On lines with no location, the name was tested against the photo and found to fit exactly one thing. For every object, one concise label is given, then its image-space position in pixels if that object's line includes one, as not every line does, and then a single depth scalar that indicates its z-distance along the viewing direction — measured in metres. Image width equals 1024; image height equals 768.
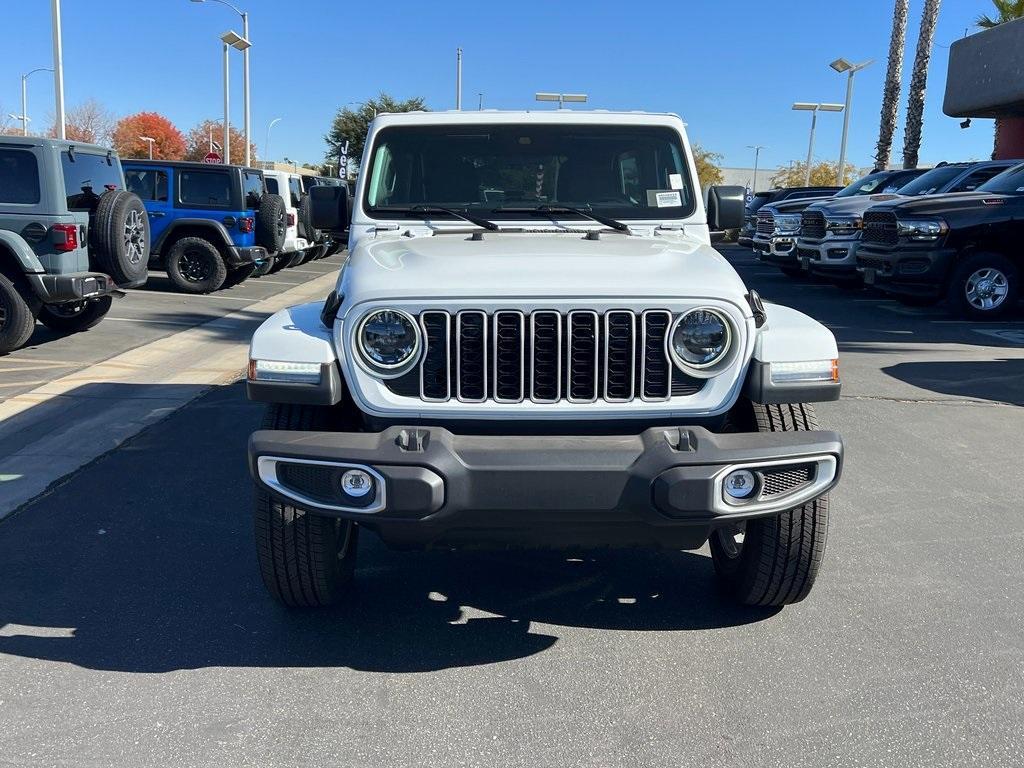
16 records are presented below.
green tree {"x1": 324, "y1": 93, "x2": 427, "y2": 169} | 51.78
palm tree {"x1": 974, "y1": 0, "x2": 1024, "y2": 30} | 25.56
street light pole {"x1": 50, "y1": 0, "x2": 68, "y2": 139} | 19.39
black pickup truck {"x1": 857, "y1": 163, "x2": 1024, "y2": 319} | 11.77
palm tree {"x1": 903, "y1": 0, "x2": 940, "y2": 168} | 23.67
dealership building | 21.81
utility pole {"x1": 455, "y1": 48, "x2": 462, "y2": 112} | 53.03
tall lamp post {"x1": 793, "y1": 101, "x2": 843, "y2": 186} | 41.84
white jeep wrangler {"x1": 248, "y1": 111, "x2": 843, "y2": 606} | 2.96
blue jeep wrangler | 14.88
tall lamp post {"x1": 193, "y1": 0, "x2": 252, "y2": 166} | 33.66
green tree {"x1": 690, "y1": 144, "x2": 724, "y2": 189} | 45.56
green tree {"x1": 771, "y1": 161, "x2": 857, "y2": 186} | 53.03
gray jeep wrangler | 8.85
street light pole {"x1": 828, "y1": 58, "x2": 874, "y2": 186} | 34.62
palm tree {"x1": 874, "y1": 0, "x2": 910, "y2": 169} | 25.42
